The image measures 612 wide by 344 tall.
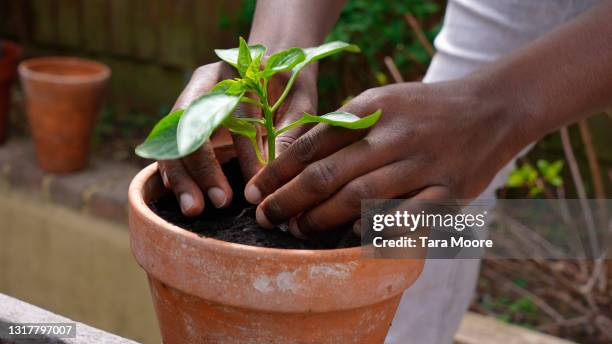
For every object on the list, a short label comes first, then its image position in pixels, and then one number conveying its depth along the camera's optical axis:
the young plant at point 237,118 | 0.87
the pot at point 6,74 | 3.18
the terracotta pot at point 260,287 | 0.91
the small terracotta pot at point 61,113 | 2.95
